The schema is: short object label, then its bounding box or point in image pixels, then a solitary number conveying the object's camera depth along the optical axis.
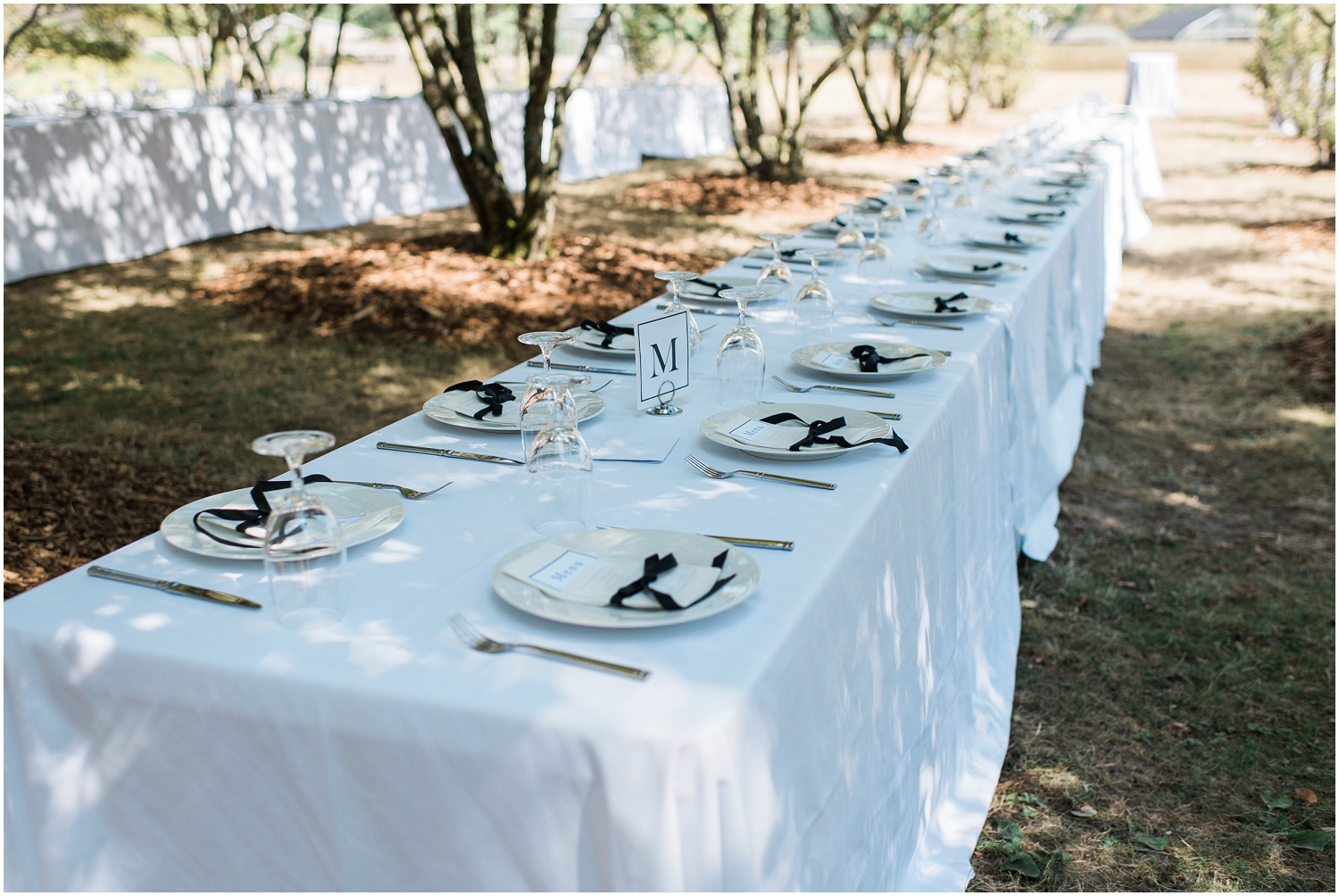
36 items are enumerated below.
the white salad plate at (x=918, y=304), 2.98
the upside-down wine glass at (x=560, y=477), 1.61
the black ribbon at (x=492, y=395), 2.12
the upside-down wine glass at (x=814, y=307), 2.77
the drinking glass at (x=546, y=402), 1.64
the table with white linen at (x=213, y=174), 7.58
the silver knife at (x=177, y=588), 1.39
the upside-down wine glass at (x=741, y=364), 2.20
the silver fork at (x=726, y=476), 1.80
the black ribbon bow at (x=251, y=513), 1.54
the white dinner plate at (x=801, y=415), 1.88
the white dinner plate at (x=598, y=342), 2.63
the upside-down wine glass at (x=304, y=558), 1.31
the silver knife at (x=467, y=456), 1.95
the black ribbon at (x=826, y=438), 1.90
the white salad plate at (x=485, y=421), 2.07
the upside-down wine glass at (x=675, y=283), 2.20
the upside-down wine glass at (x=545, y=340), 1.79
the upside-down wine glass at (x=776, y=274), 2.94
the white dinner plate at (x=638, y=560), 1.29
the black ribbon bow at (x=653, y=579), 1.31
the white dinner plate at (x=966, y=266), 3.52
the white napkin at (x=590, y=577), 1.34
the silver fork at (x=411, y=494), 1.78
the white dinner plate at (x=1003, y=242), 3.98
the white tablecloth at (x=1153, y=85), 20.58
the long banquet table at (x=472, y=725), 1.16
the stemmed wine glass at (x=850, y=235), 3.50
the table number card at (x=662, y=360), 2.11
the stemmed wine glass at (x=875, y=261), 3.46
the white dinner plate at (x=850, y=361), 2.41
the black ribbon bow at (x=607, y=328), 2.71
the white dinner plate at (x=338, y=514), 1.51
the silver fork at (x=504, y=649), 1.22
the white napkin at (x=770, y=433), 1.93
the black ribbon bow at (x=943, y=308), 2.95
